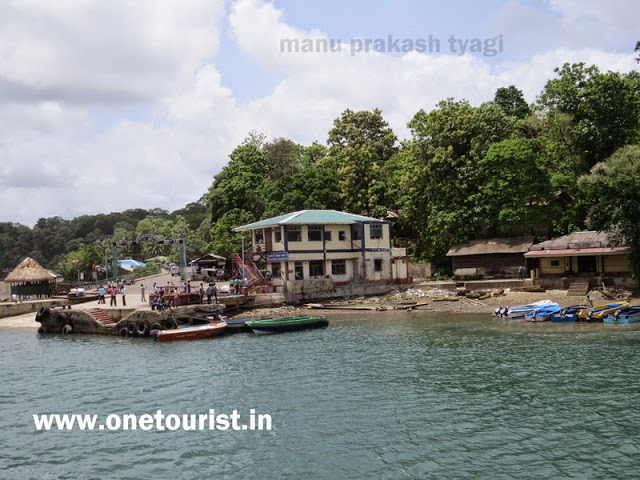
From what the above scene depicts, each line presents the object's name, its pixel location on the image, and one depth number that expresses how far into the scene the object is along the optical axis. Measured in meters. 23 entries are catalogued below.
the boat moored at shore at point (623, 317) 34.94
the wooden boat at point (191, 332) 36.47
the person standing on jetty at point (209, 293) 43.19
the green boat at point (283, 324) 37.75
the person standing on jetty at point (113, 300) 45.56
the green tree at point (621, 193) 40.25
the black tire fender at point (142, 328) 38.59
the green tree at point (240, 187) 72.38
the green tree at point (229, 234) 67.18
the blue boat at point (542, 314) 37.72
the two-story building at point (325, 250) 51.22
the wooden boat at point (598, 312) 35.78
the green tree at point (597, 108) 49.47
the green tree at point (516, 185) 51.59
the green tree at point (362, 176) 63.81
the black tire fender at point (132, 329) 39.16
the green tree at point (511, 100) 78.09
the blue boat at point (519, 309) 38.66
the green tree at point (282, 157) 85.50
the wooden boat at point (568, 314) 36.69
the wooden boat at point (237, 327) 39.06
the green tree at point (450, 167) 55.66
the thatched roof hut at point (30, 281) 53.44
